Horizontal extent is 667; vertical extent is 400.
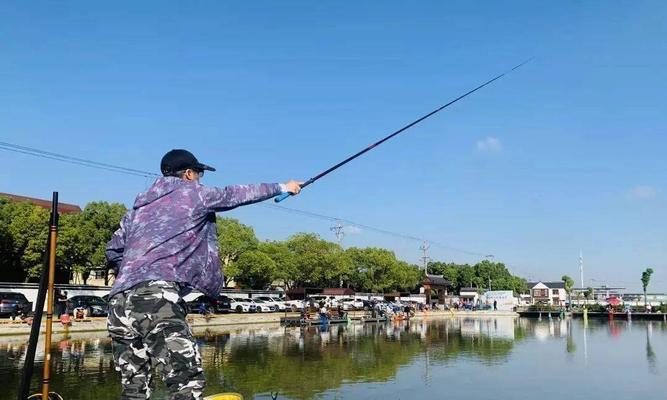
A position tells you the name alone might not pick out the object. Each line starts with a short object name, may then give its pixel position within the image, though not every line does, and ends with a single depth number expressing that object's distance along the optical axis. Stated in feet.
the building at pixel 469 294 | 385.09
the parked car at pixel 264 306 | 177.06
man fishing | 11.91
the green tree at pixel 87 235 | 165.88
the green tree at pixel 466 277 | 442.09
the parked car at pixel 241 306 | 170.36
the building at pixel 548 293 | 483.51
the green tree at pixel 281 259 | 236.63
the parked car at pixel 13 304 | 115.96
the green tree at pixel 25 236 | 158.61
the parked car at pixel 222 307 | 149.59
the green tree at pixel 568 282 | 458.21
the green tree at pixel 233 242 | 216.54
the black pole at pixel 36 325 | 17.90
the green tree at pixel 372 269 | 287.28
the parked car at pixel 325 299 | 213.66
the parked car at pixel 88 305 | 125.80
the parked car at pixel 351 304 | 216.02
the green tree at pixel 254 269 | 217.36
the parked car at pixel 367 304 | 220.64
